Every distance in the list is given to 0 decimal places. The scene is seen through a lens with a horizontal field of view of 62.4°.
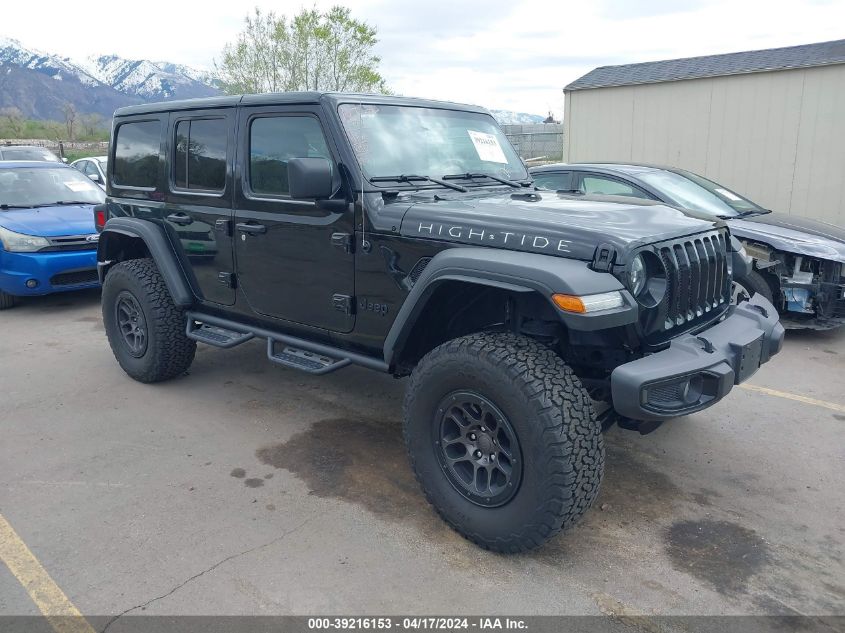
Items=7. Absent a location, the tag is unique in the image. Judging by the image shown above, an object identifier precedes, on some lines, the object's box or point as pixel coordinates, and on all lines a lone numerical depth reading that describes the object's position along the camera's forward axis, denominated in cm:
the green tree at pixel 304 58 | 2545
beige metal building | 1043
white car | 1353
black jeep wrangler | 285
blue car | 728
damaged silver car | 598
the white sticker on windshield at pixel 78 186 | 861
